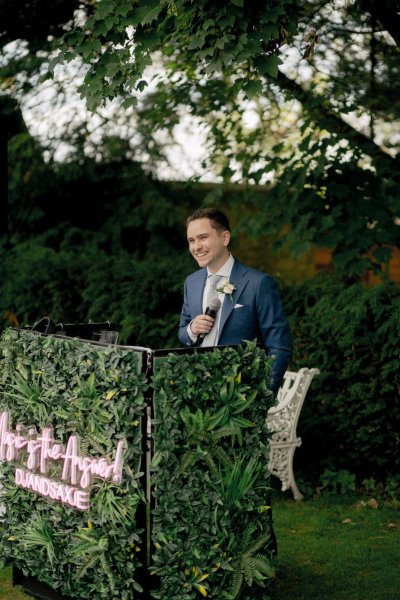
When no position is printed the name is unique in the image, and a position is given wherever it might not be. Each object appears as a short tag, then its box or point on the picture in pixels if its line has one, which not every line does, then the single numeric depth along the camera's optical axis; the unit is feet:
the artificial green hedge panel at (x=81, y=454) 14.15
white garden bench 25.32
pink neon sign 14.53
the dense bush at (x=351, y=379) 25.55
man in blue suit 16.44
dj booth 14.01
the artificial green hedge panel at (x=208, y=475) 13.94
